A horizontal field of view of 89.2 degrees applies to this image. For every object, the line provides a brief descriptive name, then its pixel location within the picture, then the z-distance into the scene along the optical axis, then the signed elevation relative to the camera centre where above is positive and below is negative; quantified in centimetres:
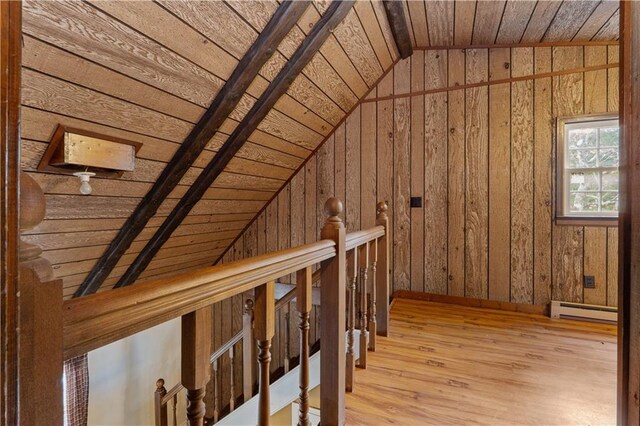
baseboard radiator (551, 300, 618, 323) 247 -77
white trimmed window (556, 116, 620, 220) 248 +35
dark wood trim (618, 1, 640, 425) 53 -1
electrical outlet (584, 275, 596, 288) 254 -54
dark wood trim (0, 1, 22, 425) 35 +2
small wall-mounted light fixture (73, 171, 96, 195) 156 +15
